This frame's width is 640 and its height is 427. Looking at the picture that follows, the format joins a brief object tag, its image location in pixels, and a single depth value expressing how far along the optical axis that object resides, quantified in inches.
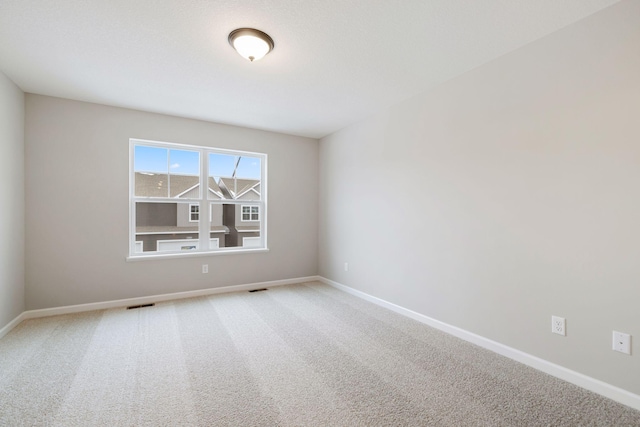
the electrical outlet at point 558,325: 80.7
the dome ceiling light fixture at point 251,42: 81.8
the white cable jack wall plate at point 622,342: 69.8
